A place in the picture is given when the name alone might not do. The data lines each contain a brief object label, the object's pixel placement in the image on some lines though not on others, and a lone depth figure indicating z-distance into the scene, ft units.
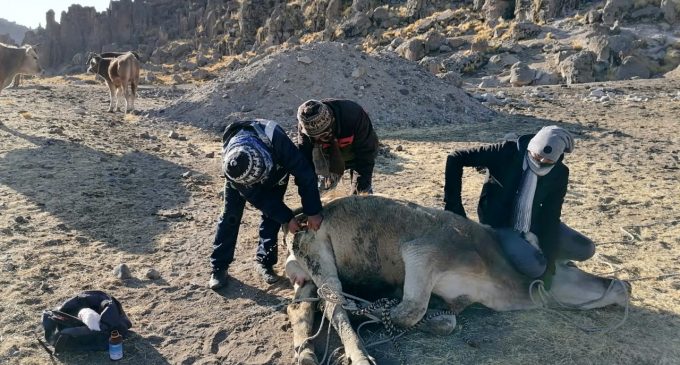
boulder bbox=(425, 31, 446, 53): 105.91
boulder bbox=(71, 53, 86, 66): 176.66
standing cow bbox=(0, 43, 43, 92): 45.78
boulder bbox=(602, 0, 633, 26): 97.96
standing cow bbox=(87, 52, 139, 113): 50.88
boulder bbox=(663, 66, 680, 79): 69.75
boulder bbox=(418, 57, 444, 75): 88.99
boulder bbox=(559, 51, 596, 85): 74.08
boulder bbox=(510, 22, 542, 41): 102.42
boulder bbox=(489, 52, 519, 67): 88.95
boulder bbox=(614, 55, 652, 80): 75.66
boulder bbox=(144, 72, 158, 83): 112.18
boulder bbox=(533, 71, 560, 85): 76.28
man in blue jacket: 13.96
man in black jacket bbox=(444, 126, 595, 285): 14.35
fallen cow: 13.67
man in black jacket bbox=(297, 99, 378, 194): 16.12
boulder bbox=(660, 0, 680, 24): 92.89
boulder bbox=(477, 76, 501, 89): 77.56
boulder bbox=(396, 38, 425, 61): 104.37
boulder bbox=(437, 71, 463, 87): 67.96
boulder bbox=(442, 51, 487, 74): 90.99
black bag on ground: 12.80
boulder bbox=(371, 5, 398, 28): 138.41
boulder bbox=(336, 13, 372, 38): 141.59
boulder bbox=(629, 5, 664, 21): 95.45
